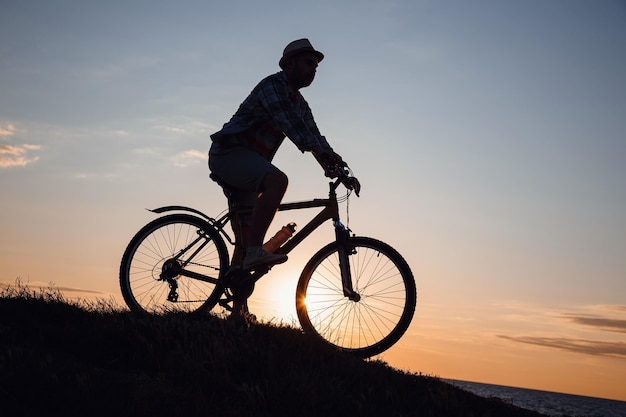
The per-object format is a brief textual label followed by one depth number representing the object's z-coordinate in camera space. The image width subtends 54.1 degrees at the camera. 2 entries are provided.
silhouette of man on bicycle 7.21
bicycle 7.20
